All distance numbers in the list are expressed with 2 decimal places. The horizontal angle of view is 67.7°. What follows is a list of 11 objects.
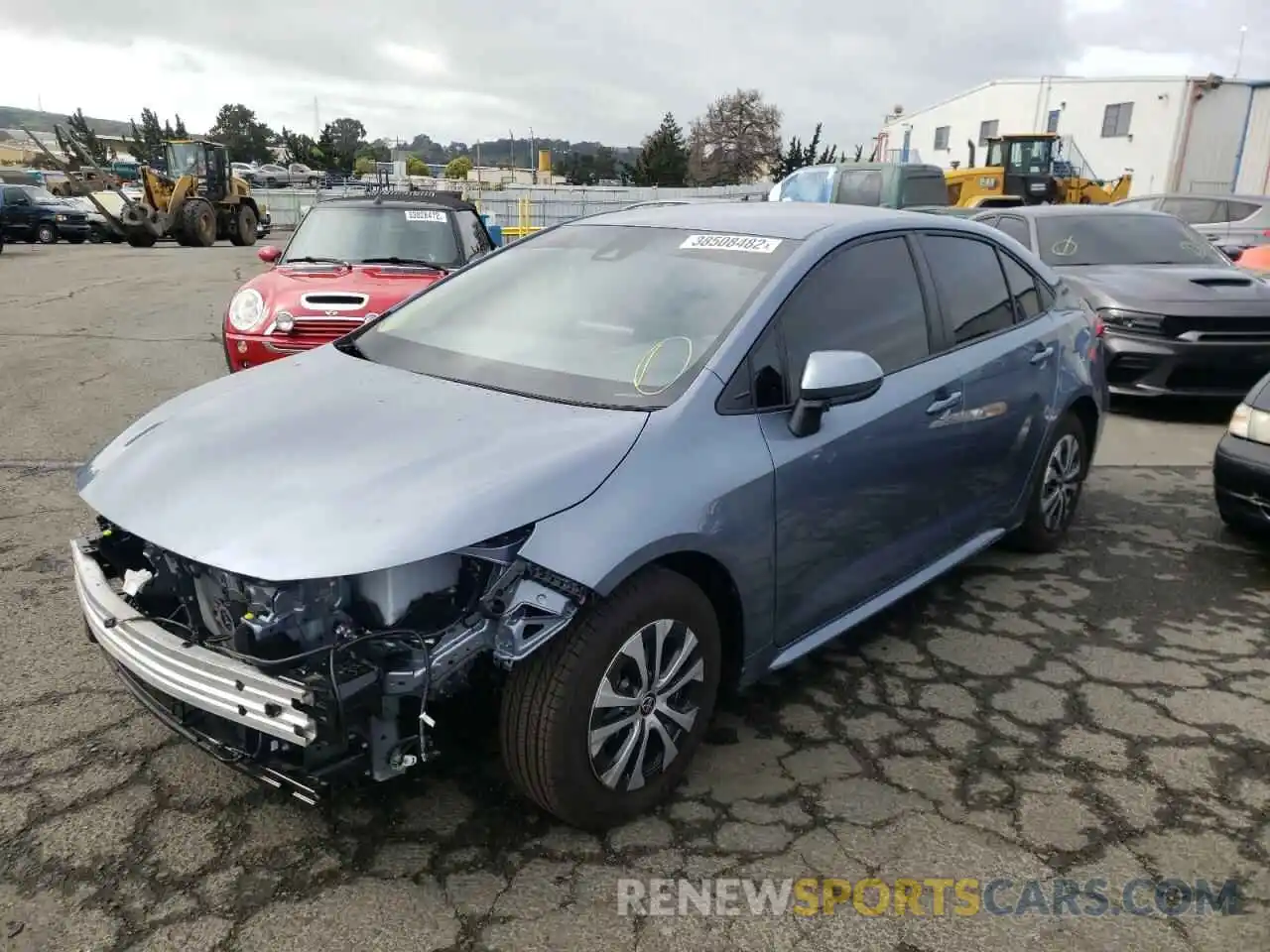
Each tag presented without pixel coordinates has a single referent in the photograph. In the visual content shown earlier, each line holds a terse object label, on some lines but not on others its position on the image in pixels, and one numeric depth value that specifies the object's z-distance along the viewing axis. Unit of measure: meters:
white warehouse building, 32.84
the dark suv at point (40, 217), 26.88
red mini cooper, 6.28
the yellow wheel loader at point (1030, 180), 21.41
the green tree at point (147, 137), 67.88
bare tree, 64.56
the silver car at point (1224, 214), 12.94
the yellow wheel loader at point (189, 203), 24.97
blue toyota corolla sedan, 2.19
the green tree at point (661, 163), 54.97
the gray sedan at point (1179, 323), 6.92
